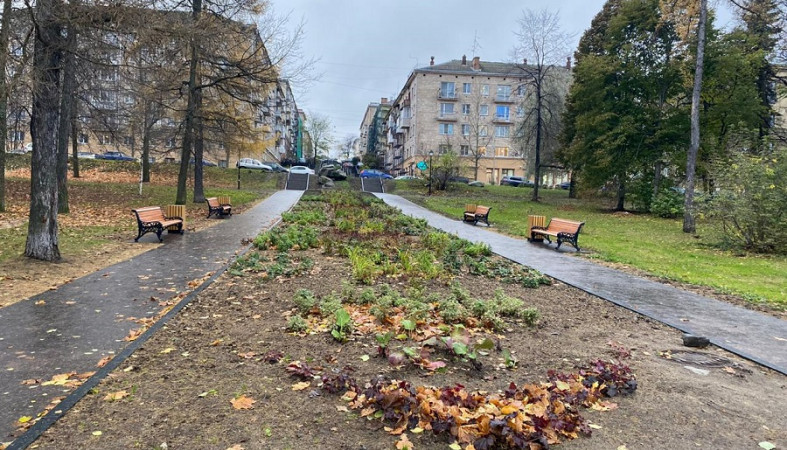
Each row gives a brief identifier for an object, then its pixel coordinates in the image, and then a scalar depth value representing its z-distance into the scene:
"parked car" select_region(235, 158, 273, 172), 48.39
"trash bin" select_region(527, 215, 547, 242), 14.47
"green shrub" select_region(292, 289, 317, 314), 5.37
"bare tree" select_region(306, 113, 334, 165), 87.66
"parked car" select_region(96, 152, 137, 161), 47.59
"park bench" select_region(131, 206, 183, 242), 11.08
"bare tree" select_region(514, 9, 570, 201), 32.50
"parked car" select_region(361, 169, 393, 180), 49.78
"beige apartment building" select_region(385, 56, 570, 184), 60.56
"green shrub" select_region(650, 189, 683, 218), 24.62
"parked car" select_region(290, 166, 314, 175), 47.66
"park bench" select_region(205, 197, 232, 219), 16.80
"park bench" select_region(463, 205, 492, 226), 19.02
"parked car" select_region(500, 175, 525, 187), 53.17
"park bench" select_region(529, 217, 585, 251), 12.31
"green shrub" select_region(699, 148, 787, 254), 11.94
